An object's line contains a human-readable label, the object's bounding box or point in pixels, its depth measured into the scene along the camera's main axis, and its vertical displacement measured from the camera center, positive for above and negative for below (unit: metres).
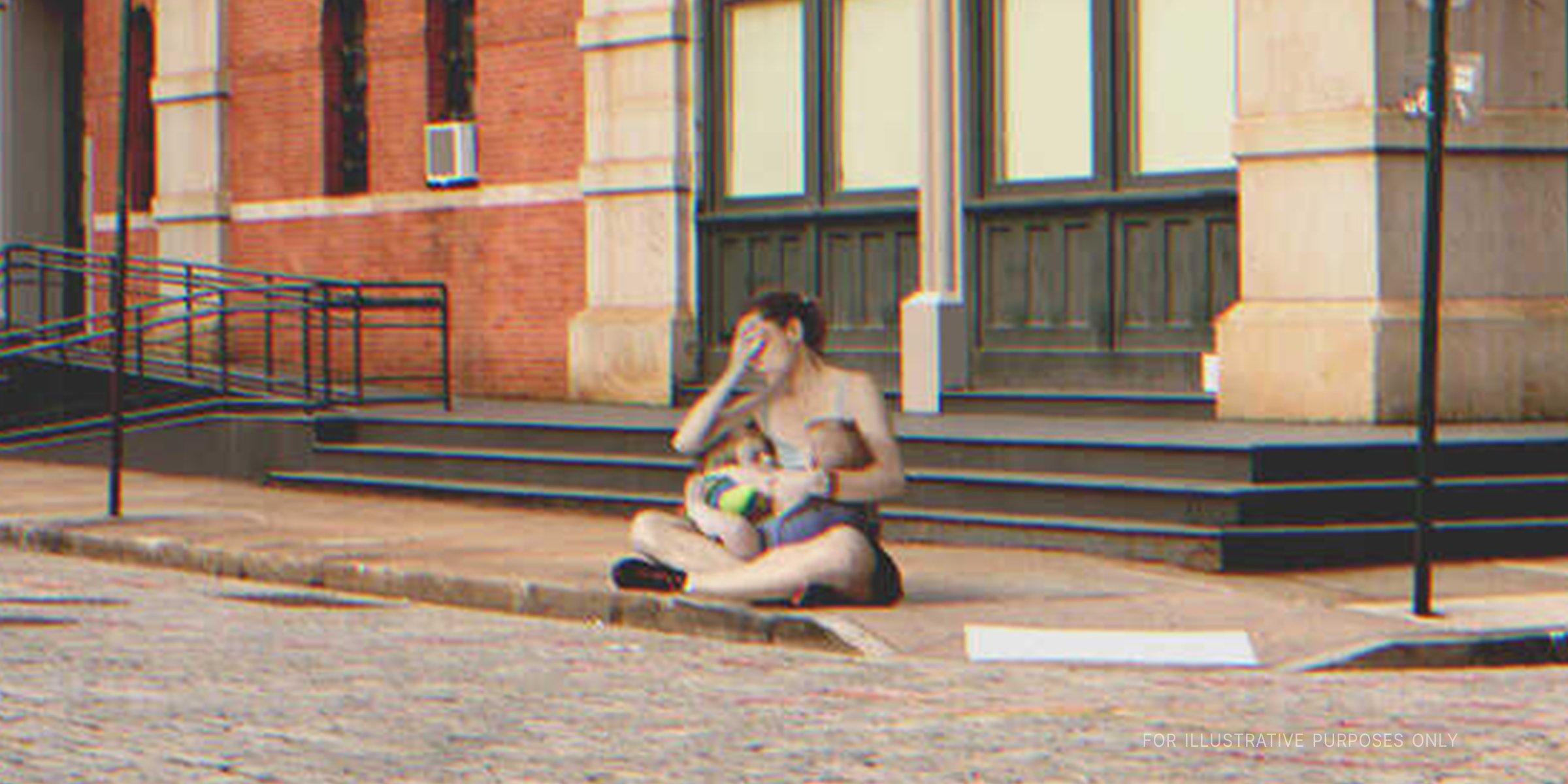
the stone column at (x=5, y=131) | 24.16 +2.82
